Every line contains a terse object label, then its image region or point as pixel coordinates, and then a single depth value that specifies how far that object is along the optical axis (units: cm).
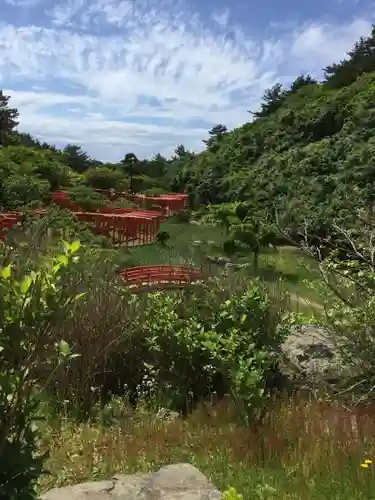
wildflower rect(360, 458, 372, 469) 298
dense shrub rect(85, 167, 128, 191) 3362
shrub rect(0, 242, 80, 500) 203
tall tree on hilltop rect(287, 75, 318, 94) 3758
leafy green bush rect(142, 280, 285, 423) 488
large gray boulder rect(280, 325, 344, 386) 493
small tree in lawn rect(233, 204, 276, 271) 1475
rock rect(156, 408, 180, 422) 449
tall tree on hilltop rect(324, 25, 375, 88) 3238
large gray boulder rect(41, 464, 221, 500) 289
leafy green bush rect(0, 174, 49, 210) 2161
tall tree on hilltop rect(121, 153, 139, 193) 4350
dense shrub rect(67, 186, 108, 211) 2334
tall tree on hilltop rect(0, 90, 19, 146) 4050
